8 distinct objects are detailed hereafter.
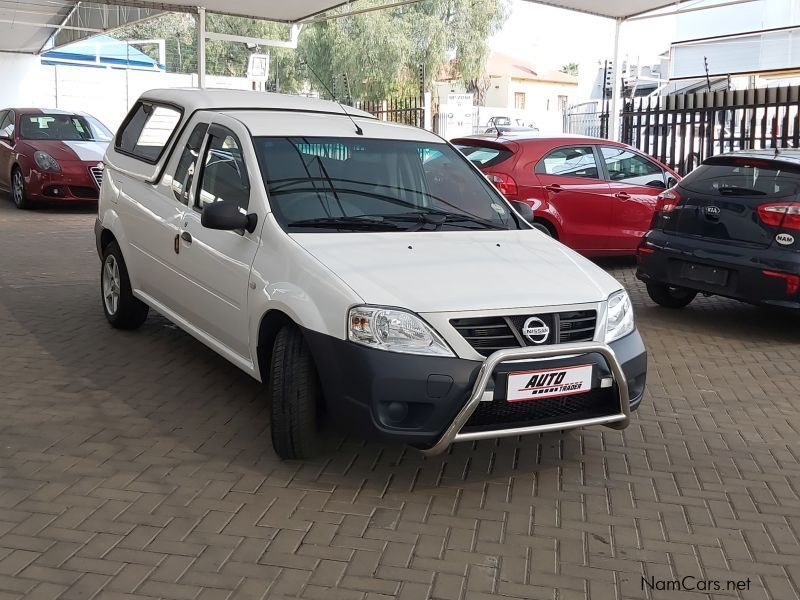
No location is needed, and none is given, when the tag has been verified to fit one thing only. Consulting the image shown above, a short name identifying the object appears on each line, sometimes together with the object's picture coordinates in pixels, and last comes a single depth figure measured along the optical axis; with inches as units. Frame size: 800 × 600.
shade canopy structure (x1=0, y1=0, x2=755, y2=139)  642.2
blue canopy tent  1440.2
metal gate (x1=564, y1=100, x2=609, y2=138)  1274.6
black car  279.4
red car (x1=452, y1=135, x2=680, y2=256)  394.6
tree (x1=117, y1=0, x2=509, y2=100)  1716.3
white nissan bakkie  158.6
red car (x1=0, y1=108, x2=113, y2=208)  588.4
